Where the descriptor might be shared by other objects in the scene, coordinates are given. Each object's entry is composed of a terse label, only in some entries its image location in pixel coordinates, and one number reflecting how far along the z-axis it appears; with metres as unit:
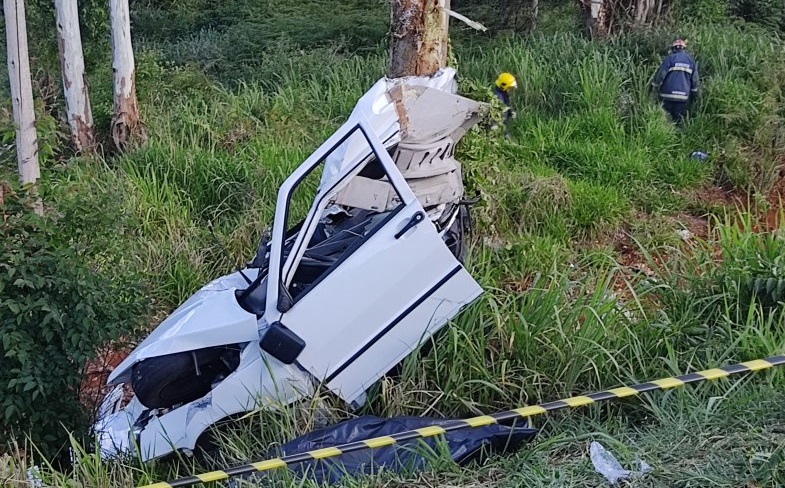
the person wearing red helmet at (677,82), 8.42
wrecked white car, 3.82
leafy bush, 4.02
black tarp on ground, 3.33
